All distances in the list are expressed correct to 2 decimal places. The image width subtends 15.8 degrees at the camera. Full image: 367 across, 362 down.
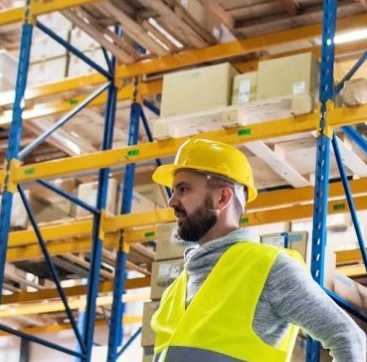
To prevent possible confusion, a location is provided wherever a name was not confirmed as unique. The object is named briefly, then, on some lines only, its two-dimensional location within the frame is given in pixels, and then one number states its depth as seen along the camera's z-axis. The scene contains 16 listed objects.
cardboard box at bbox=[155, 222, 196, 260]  11.05
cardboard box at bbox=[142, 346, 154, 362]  10.60
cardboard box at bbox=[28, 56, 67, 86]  15.42
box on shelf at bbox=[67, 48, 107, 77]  14.91
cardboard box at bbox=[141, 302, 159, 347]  10.82
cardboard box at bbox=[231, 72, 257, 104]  10.84
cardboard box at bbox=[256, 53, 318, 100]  10.45
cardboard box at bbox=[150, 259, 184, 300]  10.81
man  4.86
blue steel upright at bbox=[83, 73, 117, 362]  13.24
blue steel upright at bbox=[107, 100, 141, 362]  13.19
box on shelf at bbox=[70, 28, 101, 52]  14.99
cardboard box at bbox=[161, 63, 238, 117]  11.10
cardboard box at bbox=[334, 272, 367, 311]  9.62
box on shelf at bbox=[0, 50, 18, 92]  15.11
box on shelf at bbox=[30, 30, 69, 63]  15.65
